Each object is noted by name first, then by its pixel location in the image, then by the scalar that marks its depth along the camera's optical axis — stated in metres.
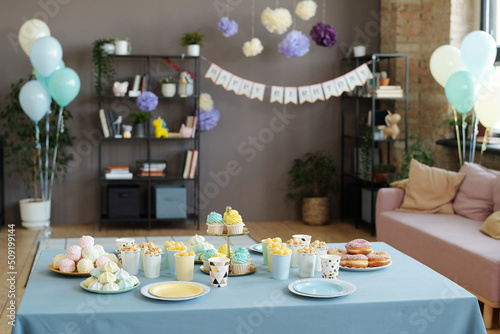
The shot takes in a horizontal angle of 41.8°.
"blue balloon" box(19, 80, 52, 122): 5.22
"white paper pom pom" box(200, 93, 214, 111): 5.98
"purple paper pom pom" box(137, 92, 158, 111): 5.66
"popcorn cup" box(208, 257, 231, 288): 2.27
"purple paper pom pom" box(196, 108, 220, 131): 5.95
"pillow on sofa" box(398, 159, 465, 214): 4.72
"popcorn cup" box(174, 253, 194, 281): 2.37
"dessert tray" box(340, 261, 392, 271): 2.50
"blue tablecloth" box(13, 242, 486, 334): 2.01
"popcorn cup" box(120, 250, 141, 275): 2.43
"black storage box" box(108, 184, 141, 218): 5.88
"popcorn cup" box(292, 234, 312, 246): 2.69
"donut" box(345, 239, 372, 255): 2.63
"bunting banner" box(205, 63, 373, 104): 5.80
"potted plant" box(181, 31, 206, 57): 5.83
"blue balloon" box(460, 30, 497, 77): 4.54
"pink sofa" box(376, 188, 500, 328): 3.44
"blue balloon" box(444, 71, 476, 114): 4.66
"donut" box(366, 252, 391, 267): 2.54
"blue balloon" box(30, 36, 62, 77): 5.12
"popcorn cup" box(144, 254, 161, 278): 2.40
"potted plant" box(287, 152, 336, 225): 6.24
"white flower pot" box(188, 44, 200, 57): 5.83
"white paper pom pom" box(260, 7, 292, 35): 5.86
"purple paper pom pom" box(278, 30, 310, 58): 5.91
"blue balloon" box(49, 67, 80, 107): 5.19
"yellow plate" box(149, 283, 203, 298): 2.17
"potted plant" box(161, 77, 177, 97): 5.81
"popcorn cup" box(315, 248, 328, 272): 2.52
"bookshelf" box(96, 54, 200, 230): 5.88
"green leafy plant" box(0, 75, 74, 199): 5.73
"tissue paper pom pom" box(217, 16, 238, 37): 5.85
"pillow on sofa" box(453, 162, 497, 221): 4.44
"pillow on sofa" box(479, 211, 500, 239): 3.87
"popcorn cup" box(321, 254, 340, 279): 2.39
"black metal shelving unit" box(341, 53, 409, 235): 5.80
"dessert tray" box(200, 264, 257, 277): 2.45
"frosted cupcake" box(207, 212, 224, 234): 2.47
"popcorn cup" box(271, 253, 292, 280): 2.38
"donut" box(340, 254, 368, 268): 2.52
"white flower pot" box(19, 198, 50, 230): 5.77
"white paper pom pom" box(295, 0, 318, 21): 5.96
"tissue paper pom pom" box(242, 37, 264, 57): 5.94
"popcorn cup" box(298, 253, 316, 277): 2.42
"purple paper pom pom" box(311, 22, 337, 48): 5.93
